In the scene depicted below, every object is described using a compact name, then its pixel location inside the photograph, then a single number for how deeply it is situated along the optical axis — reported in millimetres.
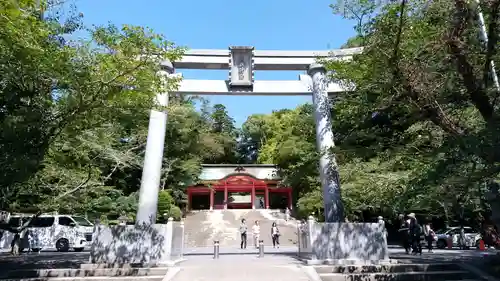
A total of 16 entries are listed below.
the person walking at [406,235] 13492
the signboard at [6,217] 14555
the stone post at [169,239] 9297
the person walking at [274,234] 16266
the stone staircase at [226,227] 21594
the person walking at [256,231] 15477
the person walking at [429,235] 14542
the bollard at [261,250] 11117
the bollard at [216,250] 11033
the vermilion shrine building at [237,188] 30844
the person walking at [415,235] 12820
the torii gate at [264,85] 10781
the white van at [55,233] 16188
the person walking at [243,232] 15263
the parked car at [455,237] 18016
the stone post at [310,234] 9258
